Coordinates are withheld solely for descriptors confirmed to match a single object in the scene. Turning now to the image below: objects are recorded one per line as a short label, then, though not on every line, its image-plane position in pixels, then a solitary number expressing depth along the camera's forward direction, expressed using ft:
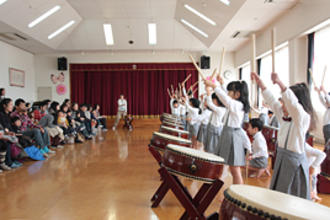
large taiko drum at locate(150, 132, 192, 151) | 9.25
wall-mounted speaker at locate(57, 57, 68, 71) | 41.78
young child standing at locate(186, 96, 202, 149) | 18.25
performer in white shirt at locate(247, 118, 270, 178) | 12.41
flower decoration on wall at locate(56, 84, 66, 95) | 42.70
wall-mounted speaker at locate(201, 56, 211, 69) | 40.96
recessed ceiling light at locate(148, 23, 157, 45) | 37.16
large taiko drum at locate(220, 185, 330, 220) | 3.00
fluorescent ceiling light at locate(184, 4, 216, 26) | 29.84
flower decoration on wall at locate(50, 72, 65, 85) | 42.70
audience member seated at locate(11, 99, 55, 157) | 17.17
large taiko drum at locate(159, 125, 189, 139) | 12.46
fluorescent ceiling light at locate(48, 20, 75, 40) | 35.14
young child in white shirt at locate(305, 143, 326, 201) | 8.32
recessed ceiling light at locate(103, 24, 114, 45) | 37.26
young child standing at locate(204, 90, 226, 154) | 12.95
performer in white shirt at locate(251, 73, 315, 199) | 5.76
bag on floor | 16.40
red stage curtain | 44.27
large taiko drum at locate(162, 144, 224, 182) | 6.21
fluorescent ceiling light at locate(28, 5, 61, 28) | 29.37
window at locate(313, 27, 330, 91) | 19.92
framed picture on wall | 34.60
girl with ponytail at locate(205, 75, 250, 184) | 8.99
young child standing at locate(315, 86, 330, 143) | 15.58
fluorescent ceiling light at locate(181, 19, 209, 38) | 35.55
